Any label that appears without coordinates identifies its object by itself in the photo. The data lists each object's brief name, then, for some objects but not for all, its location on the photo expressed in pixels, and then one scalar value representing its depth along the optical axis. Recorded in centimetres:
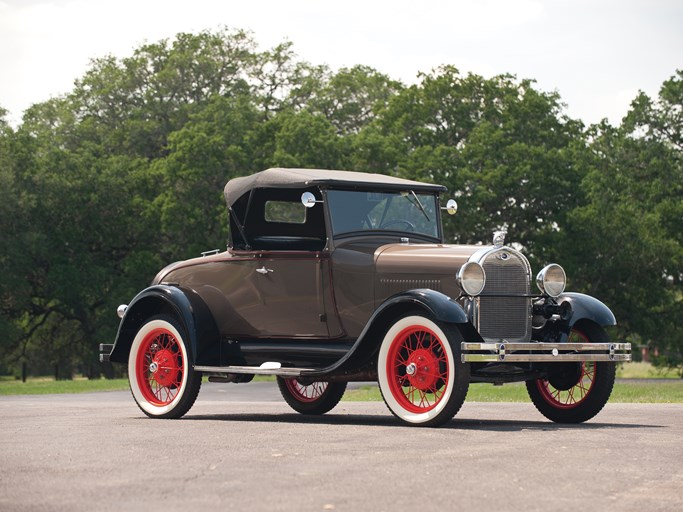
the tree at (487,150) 4772
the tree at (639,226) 4753
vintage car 1166
